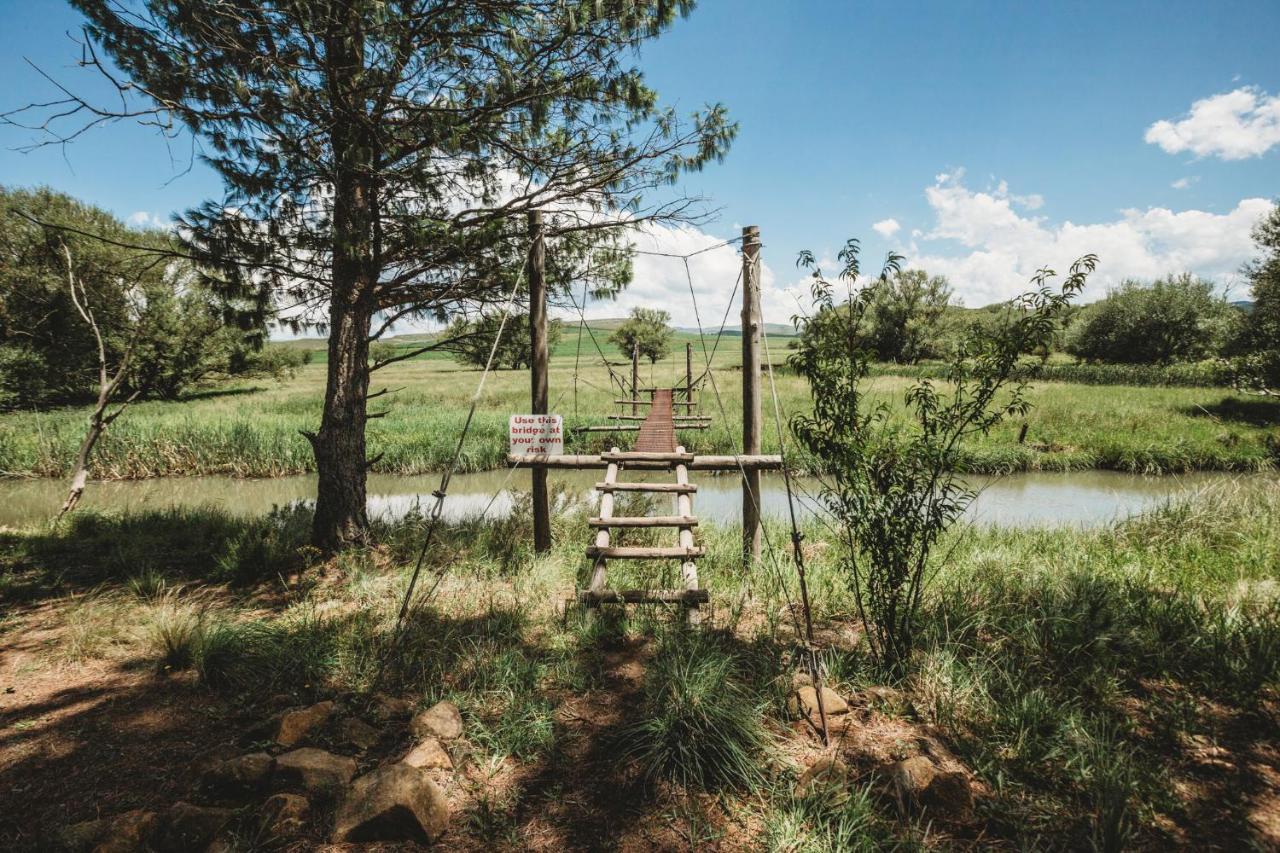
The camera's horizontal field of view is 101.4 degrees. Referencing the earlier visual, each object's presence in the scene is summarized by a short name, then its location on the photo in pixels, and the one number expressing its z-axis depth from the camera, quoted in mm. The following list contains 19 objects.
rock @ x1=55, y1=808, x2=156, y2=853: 1840
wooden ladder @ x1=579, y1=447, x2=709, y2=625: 3834
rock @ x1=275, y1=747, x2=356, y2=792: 2215
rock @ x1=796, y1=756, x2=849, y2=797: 2236
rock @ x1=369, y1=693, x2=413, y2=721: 2816
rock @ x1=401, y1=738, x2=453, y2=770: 2363
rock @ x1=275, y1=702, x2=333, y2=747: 2555
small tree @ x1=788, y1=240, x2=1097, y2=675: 2869
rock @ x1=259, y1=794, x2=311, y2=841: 1979
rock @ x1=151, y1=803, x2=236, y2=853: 1893
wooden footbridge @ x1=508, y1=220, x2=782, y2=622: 3955
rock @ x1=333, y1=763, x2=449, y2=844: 2012
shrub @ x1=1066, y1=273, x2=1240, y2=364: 29109
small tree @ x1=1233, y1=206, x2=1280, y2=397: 15258
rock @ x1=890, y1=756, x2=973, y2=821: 2141
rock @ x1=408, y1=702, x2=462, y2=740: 2619
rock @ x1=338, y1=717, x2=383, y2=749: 2568
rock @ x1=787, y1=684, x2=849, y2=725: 2773
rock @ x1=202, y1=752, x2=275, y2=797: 2191
